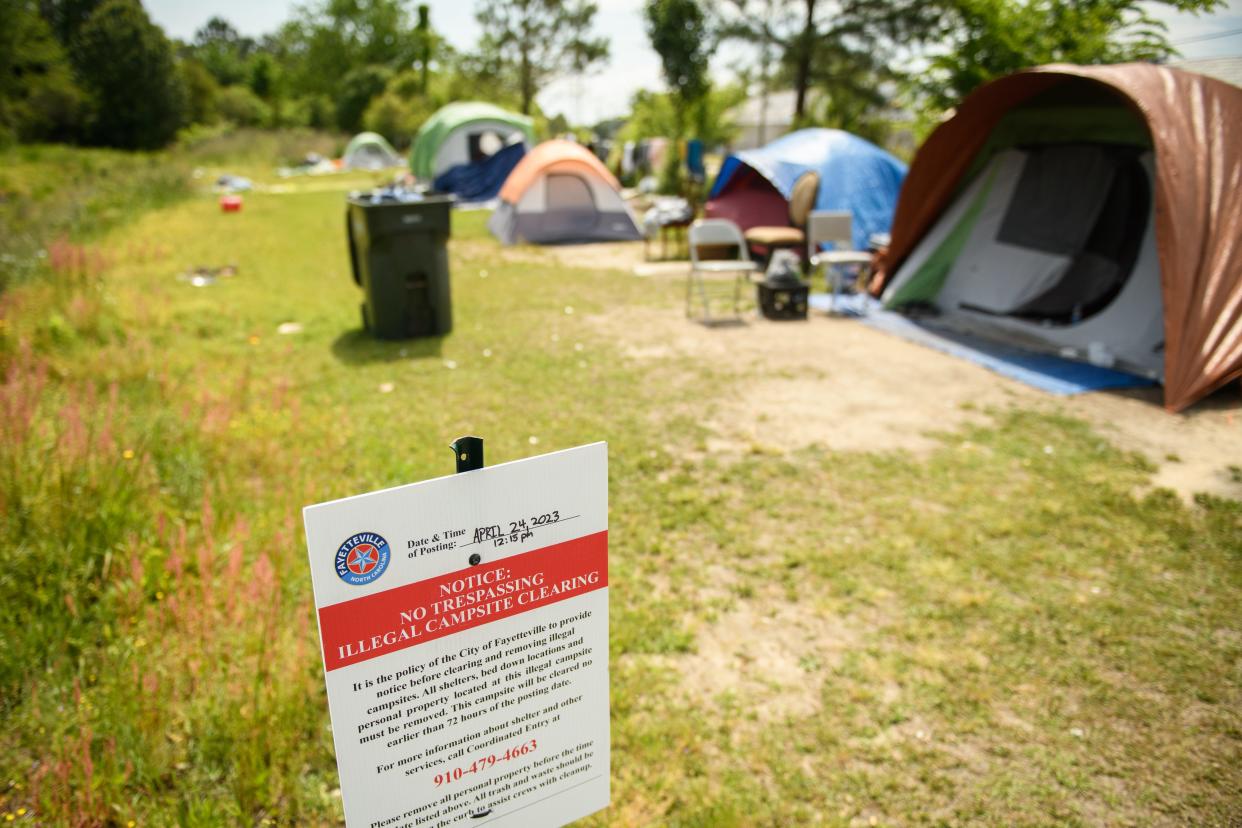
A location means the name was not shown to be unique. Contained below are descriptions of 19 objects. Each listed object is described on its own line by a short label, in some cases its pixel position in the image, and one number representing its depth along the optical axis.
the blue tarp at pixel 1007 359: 6.08
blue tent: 10.65
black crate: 8.27
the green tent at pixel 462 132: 19.88
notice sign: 1.25
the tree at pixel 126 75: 32.38
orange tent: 13.09
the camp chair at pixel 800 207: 10.23
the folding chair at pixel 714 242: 8.07
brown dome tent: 5.49
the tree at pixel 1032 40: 9.55
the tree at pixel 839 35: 17.41
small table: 12.10
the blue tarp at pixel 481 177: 18.41
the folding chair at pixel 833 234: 8.77
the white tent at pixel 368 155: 31.22
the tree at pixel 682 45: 21.31
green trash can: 6.72
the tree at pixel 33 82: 25.17
